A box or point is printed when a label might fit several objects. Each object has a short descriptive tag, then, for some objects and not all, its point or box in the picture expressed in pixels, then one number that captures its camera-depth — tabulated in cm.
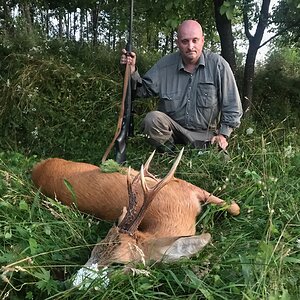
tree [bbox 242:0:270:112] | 512
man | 348
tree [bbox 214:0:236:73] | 502
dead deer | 186
